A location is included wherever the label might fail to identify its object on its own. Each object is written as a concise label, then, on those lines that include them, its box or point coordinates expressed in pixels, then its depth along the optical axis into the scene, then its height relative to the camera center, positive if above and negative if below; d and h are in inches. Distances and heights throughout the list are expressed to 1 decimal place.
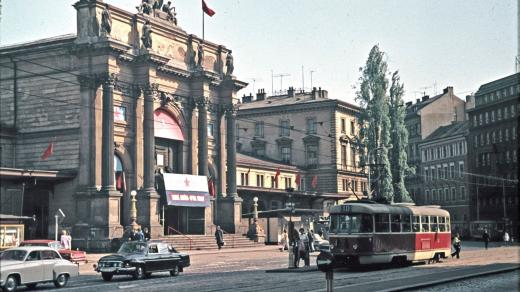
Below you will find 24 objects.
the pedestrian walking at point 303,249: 1466.8 -56.3
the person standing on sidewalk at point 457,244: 1857.8 -64.7
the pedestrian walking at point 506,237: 3387.1 -94.6
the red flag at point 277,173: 3604.8 +201.7
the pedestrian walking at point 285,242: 2380.7 -69.2
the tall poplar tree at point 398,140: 3089.3 +297.5
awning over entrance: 2508.6 +295.2
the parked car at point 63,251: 1495.1 -54.7
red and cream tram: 1380.4 -28.5
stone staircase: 2349.9 -68.1
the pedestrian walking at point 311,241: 2162.4 -62.4
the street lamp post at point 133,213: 2193.7 +21.3
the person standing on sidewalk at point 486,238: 2424.6 -68.1
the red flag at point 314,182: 3885.3 +174.3
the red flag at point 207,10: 2610.7 +676.2
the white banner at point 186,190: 2472.9 +95.1
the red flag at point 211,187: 2758.4 +110.5
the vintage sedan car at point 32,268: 1060.5 -62.0
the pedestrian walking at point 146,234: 2090.6 -34.3
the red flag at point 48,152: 2156.7 +186.9
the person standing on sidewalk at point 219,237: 2399.1 -52.7
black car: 1269.3 -64.5
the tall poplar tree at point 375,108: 3134.8 +422.5
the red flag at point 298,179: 3736.2 +180.1
